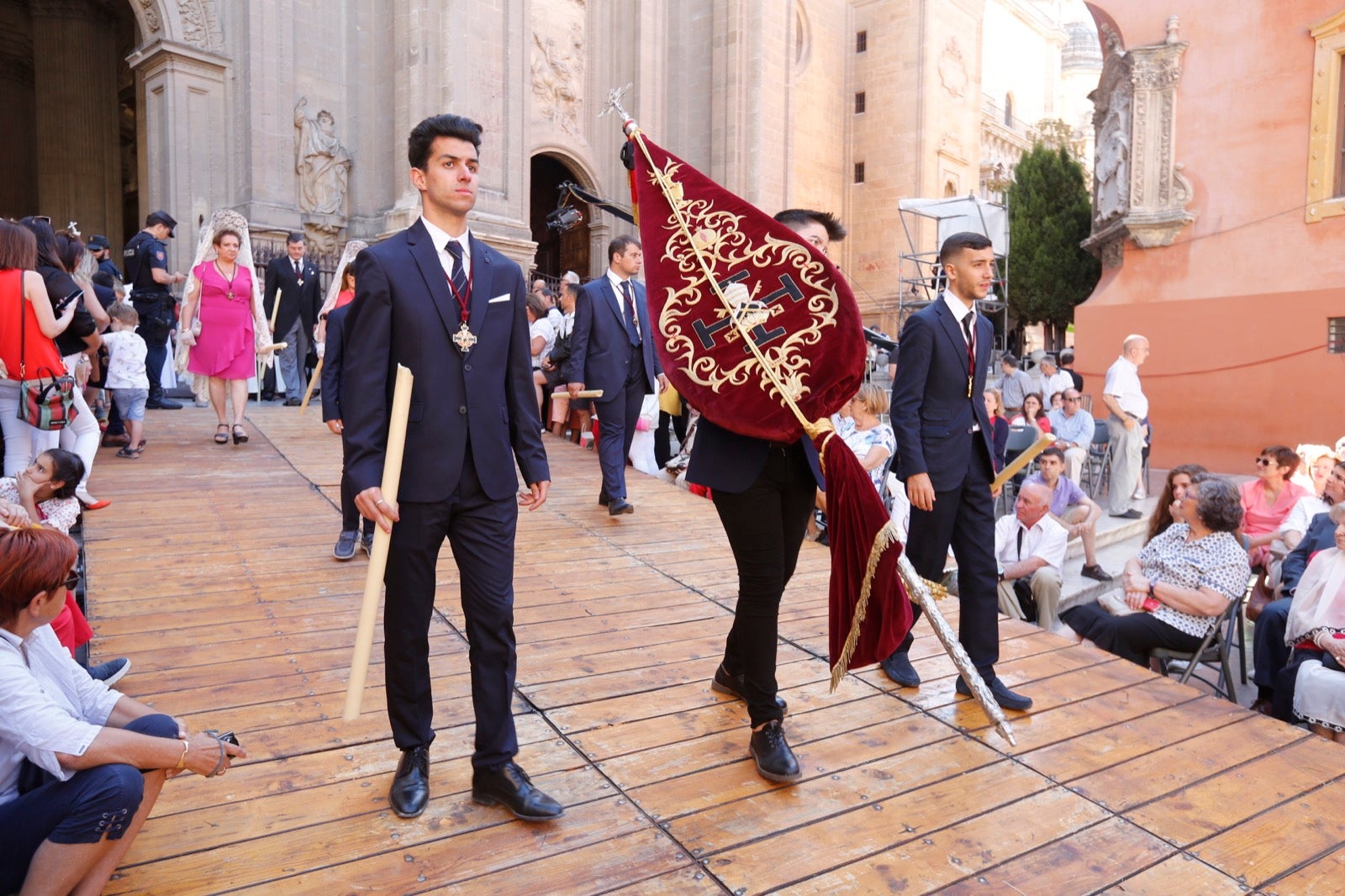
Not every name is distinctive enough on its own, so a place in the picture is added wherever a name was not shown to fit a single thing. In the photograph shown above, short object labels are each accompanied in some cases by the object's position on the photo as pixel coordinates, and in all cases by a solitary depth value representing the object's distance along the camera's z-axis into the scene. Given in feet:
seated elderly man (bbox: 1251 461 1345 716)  16.89
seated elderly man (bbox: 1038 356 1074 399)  42.42
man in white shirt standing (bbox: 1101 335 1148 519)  31.72
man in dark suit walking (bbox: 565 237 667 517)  21.84
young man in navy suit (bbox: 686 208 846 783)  10.25
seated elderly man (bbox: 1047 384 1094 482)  35.94
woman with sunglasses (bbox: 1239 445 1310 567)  23.91
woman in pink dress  26.07
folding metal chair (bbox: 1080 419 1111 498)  36.99
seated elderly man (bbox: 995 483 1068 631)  20.56
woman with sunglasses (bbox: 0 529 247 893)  7.44
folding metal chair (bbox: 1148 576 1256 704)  16.55
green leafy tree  83.87
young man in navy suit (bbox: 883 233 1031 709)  12.64
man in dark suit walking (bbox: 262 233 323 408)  35.32
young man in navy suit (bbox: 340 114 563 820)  8.96
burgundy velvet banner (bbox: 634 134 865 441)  10.35
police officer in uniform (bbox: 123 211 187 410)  31.09
